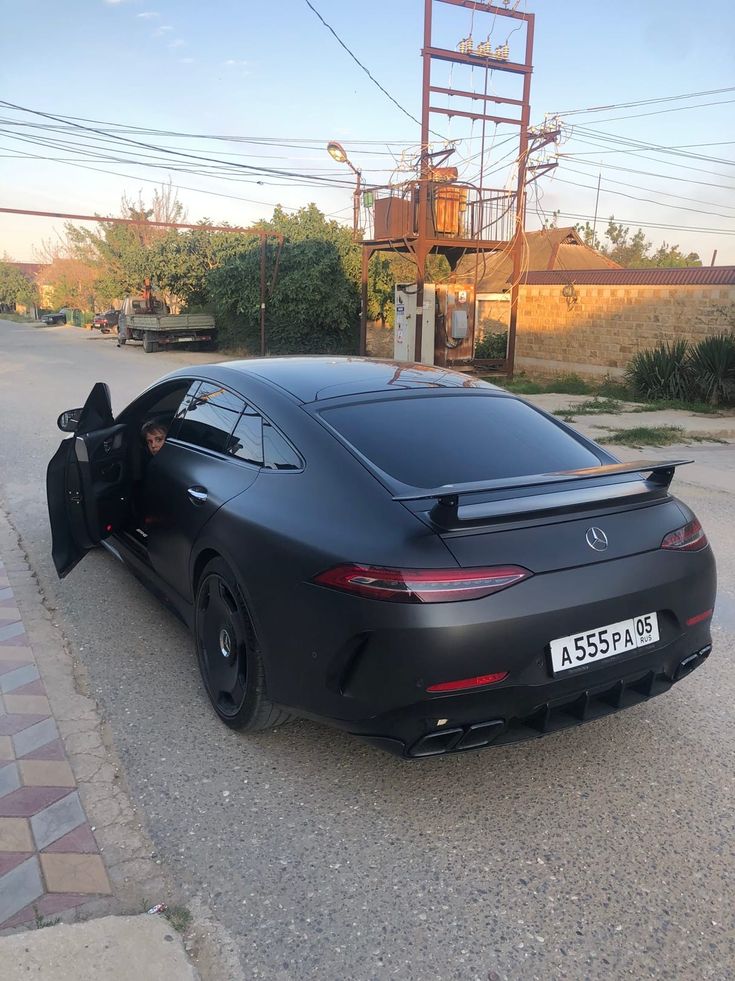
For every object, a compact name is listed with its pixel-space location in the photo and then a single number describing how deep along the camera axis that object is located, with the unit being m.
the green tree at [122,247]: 32.09
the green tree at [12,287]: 103.43
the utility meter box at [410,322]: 18.47
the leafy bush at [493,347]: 21.44
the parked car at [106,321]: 40.75
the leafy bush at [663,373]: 15.09
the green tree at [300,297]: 24.36
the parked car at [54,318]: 59.97
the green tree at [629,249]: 75.25
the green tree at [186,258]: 31.11
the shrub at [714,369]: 14.18
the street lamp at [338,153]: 24.30
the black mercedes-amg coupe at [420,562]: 2.45
